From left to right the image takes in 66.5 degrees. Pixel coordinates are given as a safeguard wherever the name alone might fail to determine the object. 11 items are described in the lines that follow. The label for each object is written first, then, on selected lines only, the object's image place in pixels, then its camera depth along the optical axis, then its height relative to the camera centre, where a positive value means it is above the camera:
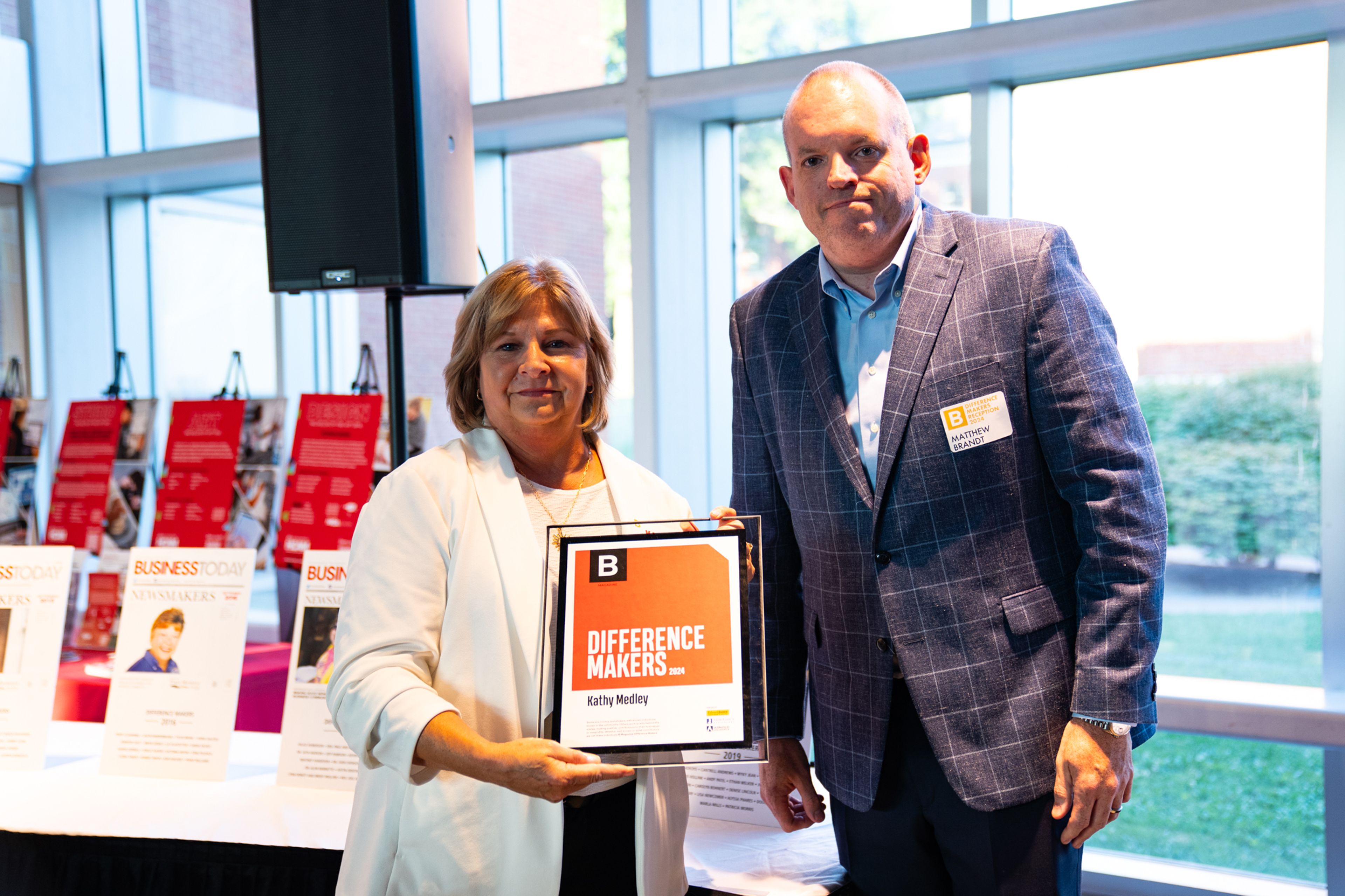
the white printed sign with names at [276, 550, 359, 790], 2.38 -0.68
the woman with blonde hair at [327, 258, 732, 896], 1.54 -0.41
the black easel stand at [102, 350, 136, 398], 4.17 +0.09
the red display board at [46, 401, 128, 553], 4.15 -0.28
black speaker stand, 2.72 +0.07
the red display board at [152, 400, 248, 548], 3.80 -0.26
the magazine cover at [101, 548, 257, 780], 2.46 -0.63
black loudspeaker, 2.47 +0.64
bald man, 1.54 -0.21
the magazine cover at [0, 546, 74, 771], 2.53 -0.59
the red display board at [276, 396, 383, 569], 3.44 -0.24
